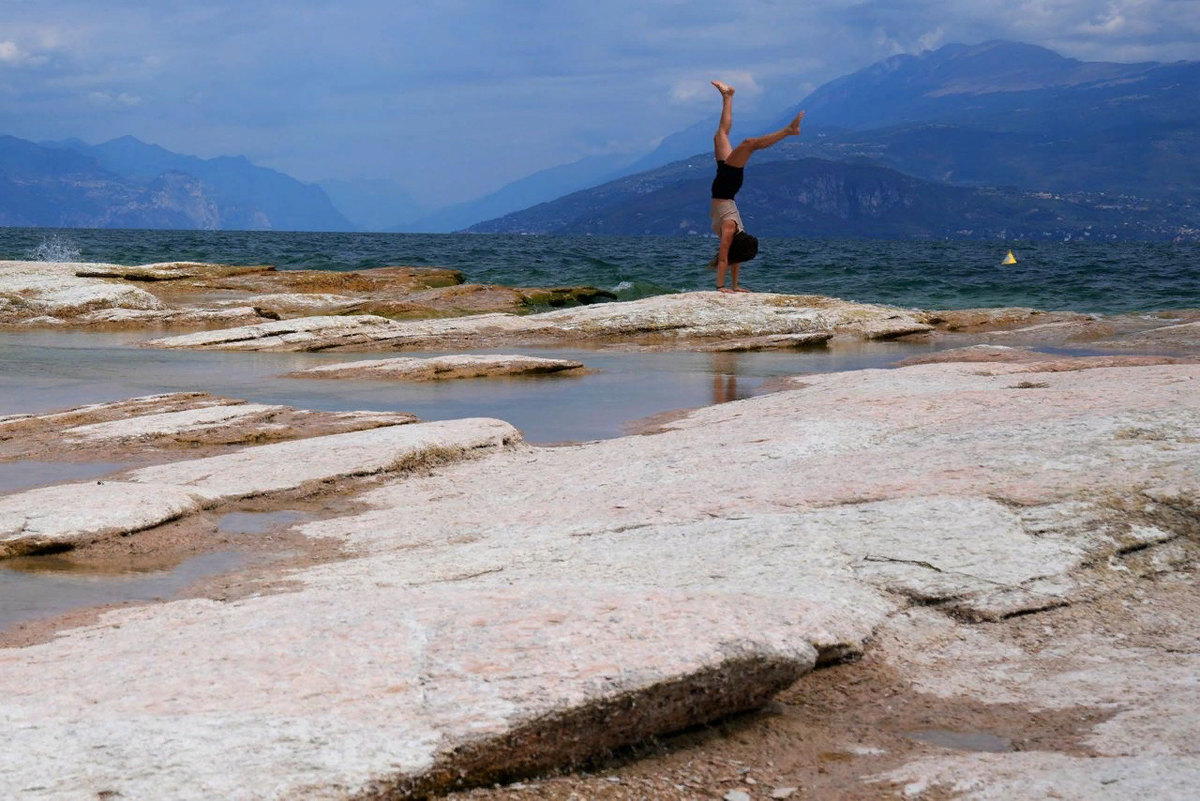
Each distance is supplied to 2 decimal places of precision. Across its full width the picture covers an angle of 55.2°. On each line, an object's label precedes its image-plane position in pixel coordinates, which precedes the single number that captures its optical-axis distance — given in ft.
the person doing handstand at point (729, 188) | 65.41
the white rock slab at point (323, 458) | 26.84
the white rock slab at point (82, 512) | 22.27
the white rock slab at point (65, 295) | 84.33
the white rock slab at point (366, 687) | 10.64
